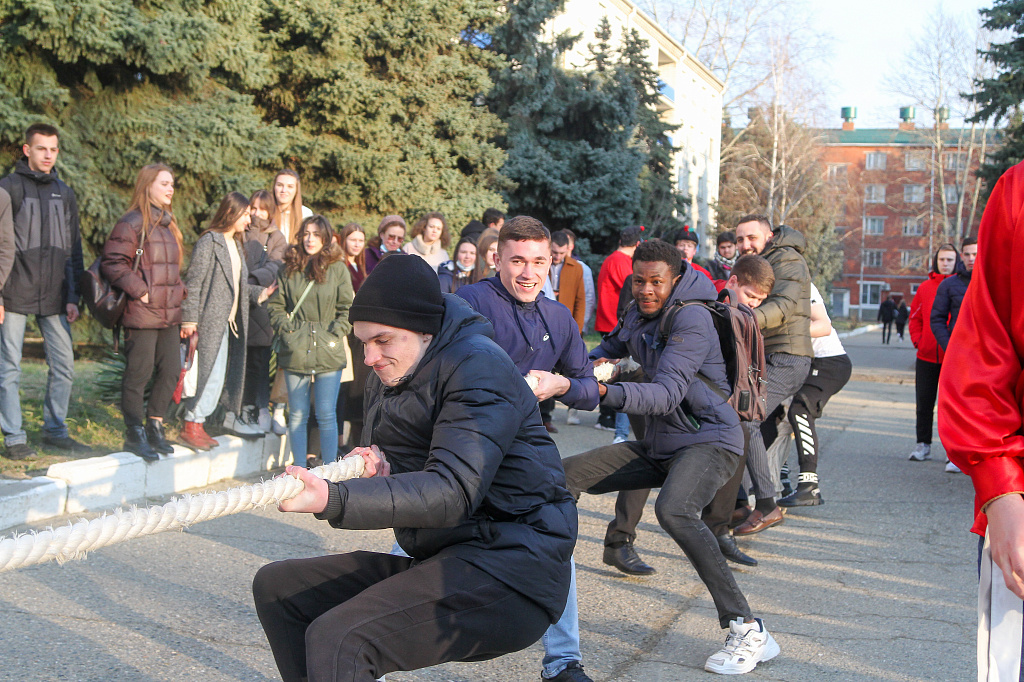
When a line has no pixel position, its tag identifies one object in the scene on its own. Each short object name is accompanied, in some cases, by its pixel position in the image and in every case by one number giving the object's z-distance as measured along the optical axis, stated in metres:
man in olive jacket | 6.38
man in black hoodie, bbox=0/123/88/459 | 6.27
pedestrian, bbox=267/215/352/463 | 6.76
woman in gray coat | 6.96
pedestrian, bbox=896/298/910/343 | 38.31
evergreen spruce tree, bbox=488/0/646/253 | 21.14
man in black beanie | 2.37
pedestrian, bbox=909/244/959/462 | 8.91
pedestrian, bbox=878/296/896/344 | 36.89
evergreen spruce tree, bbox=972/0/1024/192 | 21.31
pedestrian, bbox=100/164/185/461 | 6.45
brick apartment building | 79.12
